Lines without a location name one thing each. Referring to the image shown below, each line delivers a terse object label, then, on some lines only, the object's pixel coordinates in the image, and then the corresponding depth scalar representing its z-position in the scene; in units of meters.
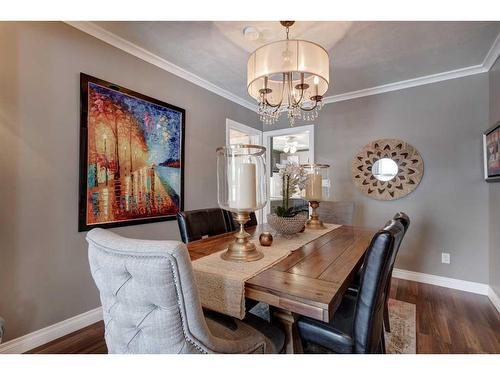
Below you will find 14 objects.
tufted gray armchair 0.66
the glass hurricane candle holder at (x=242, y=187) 1.15
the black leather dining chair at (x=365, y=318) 0.92
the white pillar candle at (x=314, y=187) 2.04
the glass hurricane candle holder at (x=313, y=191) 2.04
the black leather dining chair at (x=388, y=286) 1.28
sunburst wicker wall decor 2.84
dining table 0.81
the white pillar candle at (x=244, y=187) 1.14
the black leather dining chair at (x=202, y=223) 1.65
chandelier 1.52
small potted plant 1.57
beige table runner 0.91
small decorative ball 1.41
